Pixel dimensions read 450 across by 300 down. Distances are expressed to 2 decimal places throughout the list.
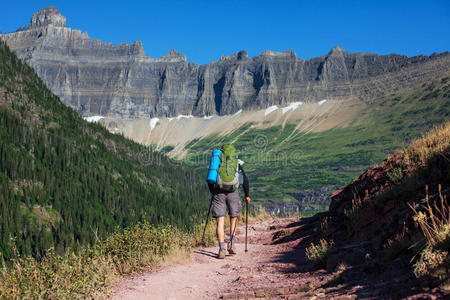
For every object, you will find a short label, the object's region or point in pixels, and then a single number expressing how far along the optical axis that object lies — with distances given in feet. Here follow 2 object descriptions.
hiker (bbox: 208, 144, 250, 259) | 43.27
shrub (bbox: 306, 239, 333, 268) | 33.24
